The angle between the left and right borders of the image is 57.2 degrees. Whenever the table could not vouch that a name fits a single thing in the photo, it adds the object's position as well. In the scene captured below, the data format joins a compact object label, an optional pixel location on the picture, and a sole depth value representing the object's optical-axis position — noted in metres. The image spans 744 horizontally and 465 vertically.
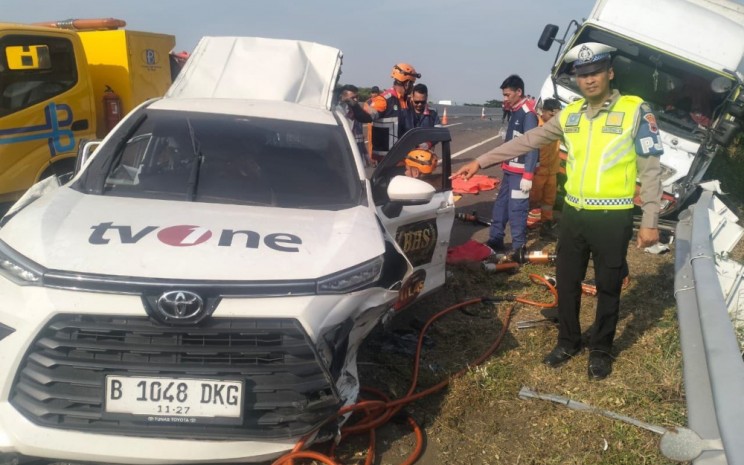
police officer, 4.04
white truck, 9.05
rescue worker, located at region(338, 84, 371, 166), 7.80
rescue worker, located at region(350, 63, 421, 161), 7.89
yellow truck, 7.09
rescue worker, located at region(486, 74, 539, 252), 6.91
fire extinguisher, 8.65
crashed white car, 2.71
